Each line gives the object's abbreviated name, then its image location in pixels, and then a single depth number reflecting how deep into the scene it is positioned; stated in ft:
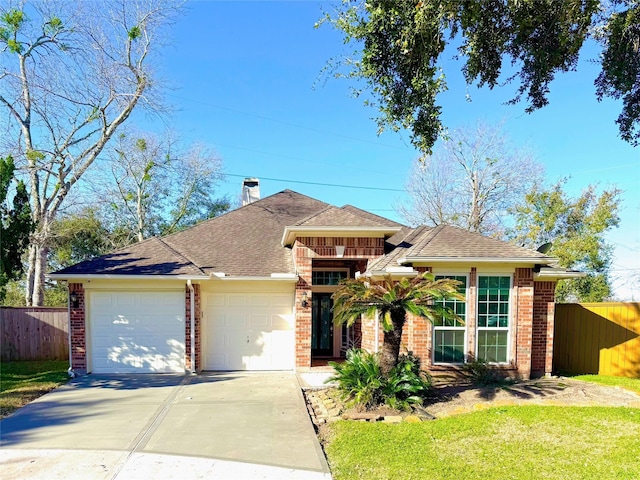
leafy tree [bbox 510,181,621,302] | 60.13
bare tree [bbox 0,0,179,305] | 47.60
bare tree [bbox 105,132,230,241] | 72.38
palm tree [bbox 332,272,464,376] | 21.68
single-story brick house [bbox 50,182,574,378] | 28.81
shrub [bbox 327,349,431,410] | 21.89
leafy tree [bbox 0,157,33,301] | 27.53
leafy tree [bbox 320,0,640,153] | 17.79
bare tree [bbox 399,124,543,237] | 70.64
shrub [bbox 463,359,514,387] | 26.31
